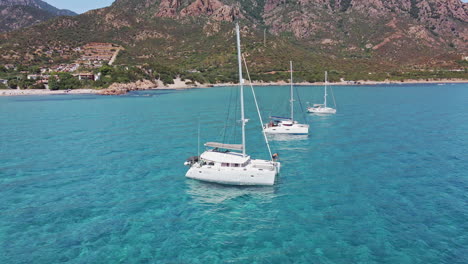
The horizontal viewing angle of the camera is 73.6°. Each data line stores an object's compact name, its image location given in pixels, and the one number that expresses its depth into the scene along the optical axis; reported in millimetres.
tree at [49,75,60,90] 154875
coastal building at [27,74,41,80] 163375
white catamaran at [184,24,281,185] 29812
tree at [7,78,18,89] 154725
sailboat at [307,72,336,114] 78938
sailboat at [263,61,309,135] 54566
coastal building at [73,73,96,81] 167500
